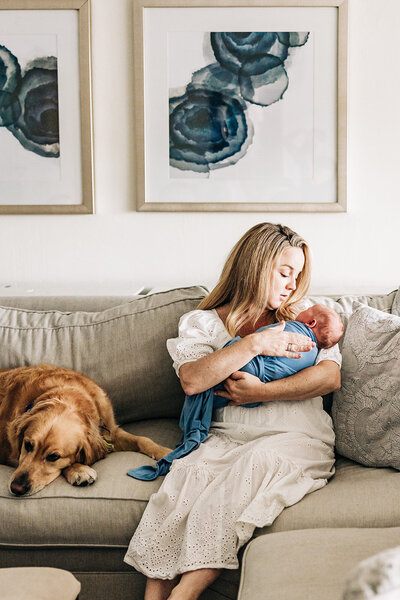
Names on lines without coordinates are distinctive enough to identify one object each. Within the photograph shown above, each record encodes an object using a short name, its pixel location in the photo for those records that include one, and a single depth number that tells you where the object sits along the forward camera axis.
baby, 1.79
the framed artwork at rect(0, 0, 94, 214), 2.66
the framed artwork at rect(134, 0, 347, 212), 2.62
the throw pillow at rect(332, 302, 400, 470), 1.74
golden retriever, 1.73
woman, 1.52
